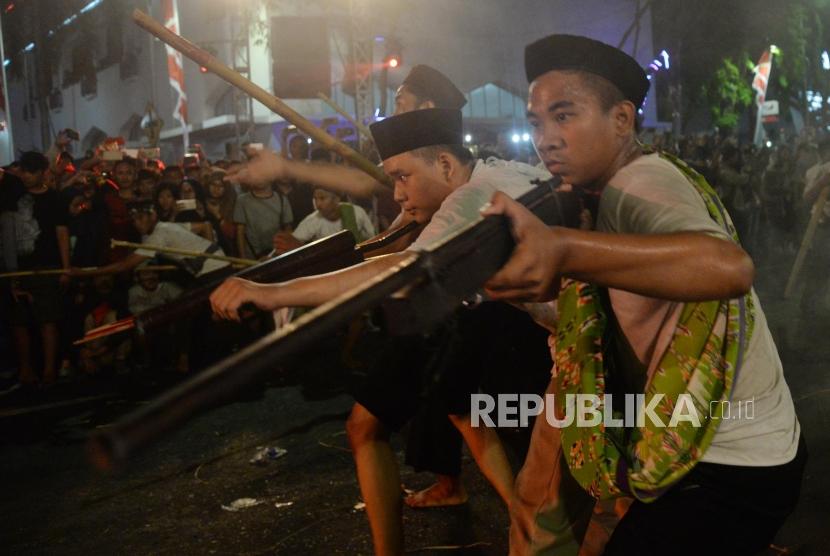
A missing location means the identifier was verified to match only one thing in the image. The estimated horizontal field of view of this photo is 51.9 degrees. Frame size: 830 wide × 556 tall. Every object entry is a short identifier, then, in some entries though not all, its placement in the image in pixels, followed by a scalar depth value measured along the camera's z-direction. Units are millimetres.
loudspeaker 15219
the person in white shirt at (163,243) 8516
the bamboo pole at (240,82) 3684
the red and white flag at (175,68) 17438
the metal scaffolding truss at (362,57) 16359
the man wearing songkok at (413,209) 2939
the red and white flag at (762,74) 23359
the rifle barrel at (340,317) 1042
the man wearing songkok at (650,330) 1637
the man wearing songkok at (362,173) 4695
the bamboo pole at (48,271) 8359
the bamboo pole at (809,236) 9654
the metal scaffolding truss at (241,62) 22781
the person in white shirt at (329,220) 8477
